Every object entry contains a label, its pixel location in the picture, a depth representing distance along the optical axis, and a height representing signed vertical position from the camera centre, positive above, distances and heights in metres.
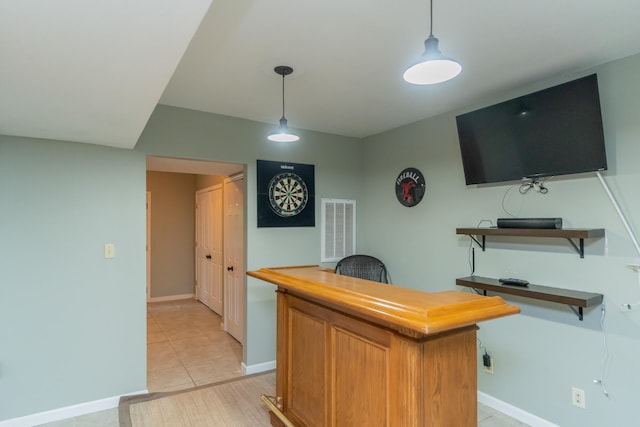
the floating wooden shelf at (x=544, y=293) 2.21 -0.48
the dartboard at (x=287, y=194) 3.62 +0.33
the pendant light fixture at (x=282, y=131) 2.38 +0.68
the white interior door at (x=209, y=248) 5.35 -0.35
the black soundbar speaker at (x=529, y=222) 2.38 -0.01
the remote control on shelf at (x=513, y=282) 2.60 -0.45
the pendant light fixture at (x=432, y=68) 1.42 +0.64
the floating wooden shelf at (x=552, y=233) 2.21 -0.08
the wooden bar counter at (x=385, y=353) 1.35 -0.58
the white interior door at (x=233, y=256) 4.02 -0.36
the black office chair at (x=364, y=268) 3.85 -0.48
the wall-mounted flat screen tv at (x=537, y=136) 2.21 +0.60
